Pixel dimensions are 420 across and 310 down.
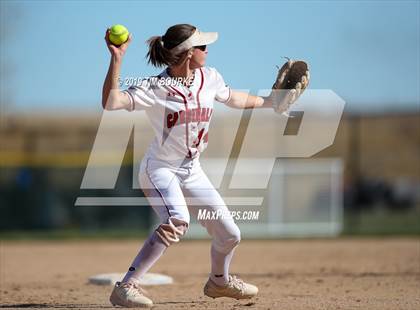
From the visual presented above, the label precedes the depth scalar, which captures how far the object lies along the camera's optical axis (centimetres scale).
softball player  1163
